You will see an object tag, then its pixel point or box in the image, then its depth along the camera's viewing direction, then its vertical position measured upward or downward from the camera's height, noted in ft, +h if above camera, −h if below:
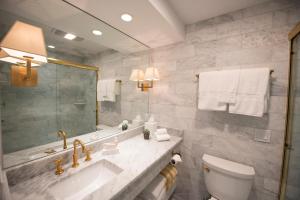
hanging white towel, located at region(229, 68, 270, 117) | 3.84 +0.15
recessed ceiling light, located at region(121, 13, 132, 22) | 3.91 +2.39
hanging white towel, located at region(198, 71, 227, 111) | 4.55 +0.21
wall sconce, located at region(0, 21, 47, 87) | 2.37 +0.79
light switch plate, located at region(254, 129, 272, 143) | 4.14 -1.21
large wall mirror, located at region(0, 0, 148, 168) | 2.76 +0.12
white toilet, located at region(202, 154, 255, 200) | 4.00 -2.63
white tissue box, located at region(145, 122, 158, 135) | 5.69 -1.36
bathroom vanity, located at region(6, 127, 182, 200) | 2.55 -1.87
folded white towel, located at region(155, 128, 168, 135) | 5.47 -1.51
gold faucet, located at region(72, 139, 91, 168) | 3.41 -1.61
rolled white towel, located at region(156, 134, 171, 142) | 5.23 -1.67
